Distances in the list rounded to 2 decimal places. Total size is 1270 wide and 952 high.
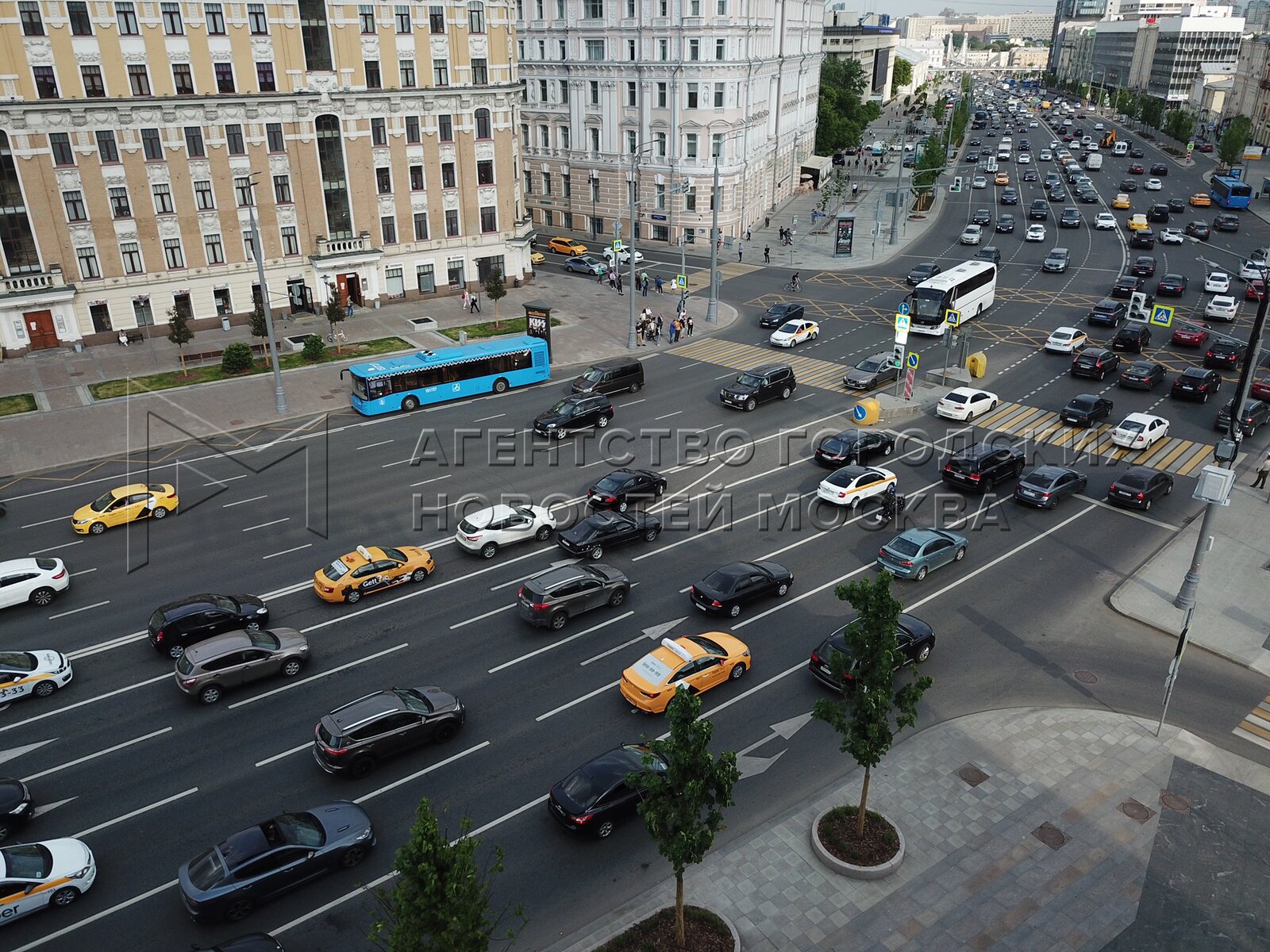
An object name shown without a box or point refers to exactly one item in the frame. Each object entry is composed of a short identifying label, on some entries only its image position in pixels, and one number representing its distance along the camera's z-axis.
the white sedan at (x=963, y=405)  44.66
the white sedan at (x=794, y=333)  56.88
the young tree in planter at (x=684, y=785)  15.52
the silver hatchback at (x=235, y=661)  24.09
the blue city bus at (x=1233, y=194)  102.19
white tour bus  59.12
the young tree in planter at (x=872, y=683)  18.12
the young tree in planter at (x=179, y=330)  49.50
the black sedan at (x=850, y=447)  39.31
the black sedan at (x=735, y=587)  28.06
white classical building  79.19
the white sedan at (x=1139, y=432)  41.12
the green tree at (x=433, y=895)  13.09
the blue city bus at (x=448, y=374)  45.84
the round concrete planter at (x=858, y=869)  18.90
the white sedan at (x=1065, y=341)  54.59
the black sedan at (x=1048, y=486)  35.81
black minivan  47.53
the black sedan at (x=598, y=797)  19.59
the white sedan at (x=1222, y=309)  60.19
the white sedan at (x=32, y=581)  28.25
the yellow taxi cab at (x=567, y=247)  81.81
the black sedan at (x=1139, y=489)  35.72
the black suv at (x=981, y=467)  36.88
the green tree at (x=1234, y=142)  120.19
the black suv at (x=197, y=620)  26.08
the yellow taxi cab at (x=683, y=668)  23.67
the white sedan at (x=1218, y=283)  66.12
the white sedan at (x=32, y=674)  23.98
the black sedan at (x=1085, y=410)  43.69
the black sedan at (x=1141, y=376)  48.78
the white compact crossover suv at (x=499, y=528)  31.80
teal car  30.49
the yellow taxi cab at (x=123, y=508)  33.47
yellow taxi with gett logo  28.86
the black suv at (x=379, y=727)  21.42
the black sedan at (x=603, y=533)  31.55
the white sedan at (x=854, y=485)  35.25
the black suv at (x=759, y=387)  46.28
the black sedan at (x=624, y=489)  35.00
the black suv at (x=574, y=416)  42.31
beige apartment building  50.81
